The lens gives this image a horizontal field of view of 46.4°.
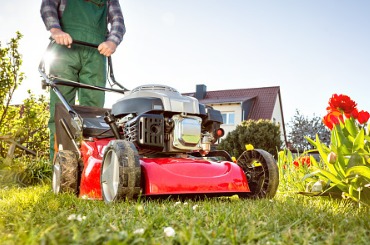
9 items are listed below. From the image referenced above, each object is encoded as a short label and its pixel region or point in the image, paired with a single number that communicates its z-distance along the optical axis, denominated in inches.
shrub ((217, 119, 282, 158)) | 703.1
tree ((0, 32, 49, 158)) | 277.4
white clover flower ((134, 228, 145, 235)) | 57.6
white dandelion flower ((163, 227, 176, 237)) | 57.5
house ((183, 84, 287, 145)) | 898.7
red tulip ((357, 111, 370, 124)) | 123.7
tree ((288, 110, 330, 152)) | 937.5
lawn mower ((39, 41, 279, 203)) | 107.4
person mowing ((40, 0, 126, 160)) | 164.6
